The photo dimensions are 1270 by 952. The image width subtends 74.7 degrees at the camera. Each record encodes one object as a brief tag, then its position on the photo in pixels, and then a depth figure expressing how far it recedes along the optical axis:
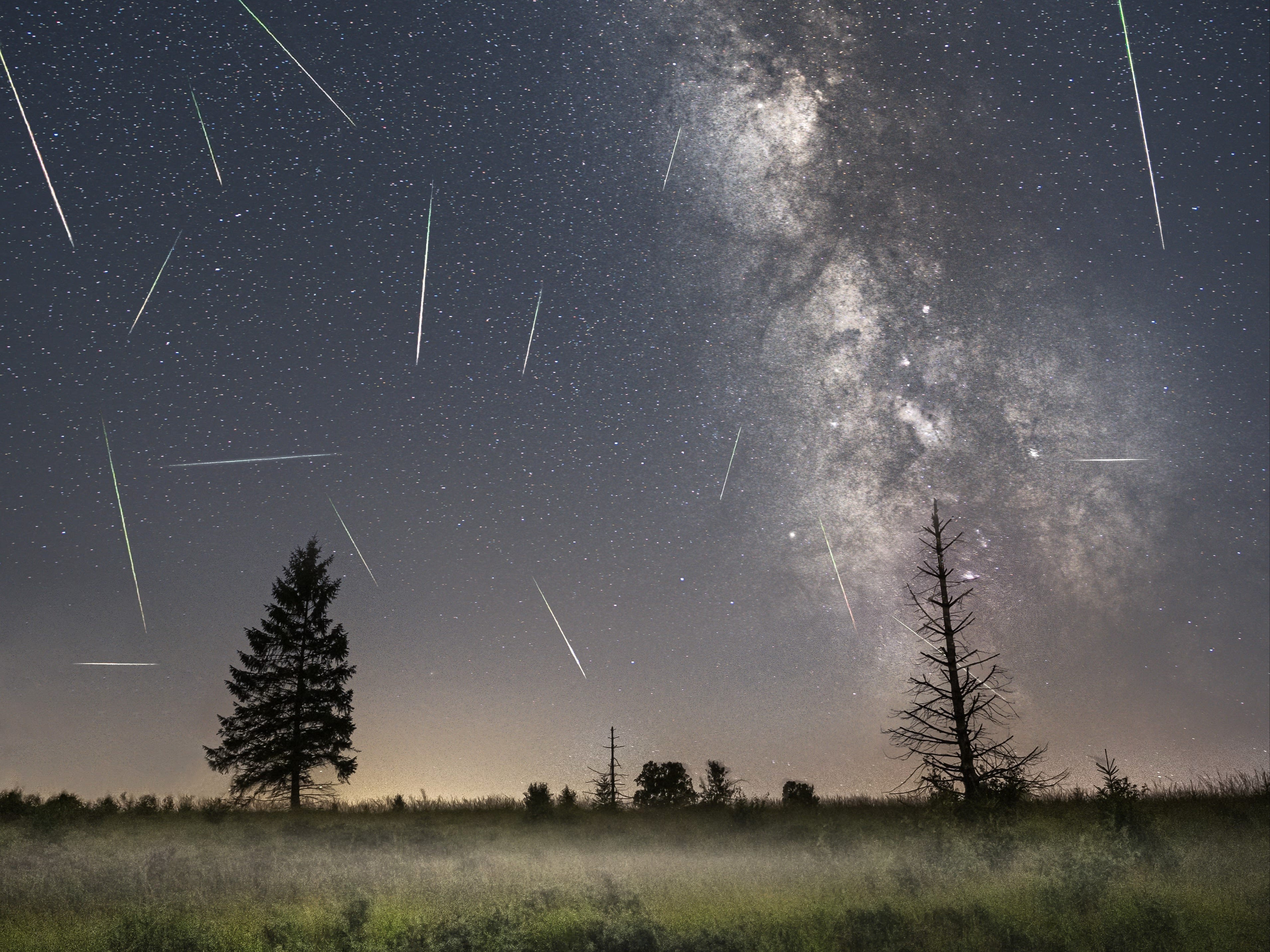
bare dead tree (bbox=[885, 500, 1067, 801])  22.20
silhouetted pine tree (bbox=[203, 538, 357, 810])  34.22
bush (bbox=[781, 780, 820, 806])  26.11
